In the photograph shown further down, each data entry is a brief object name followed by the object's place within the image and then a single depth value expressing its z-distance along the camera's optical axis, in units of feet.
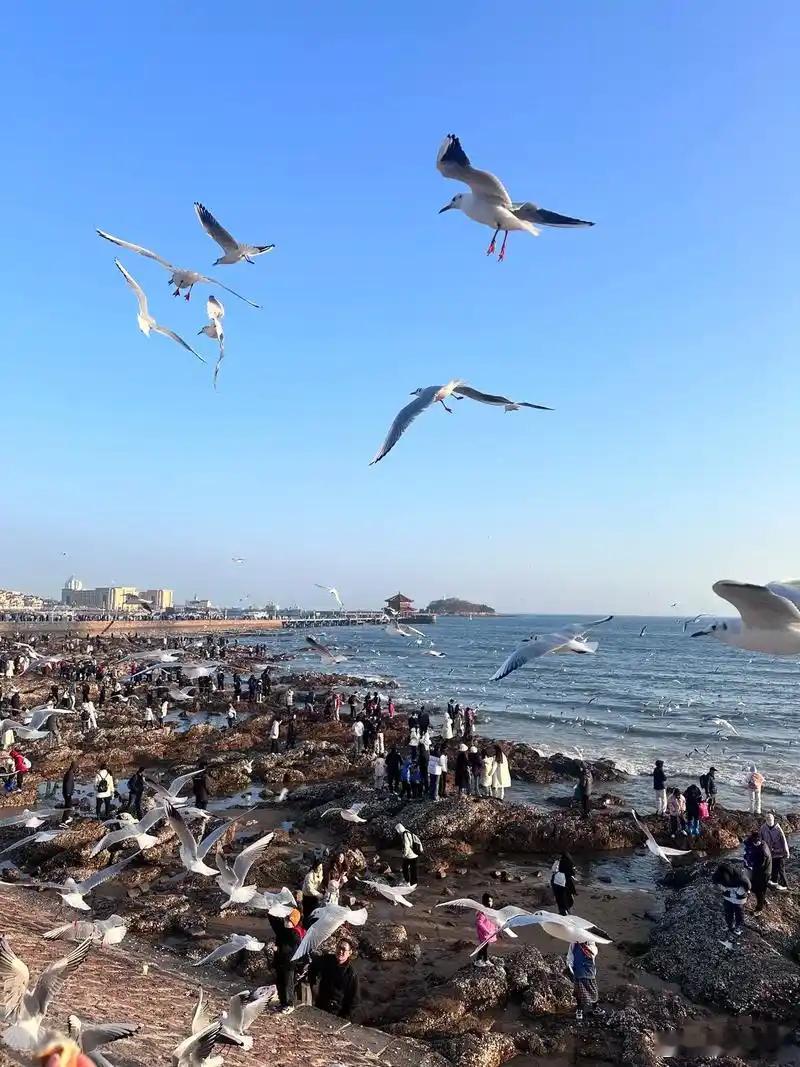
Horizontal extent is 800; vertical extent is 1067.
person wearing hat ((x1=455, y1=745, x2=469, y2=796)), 54.95
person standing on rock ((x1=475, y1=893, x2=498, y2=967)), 26.25
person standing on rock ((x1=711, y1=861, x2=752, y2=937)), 29.35
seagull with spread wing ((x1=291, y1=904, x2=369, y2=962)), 19.67
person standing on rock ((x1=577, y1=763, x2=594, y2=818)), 50.57
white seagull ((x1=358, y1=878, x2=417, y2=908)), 24.08
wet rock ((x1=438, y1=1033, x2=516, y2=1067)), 21.03
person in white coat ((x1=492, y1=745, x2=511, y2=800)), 54.70
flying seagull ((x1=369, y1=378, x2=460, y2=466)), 21.74
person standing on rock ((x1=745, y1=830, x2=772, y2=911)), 32.48
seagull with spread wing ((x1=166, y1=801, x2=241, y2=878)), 24.43
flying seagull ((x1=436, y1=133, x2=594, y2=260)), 21.25
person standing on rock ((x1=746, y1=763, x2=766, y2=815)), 53.47
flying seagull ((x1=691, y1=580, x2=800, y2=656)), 19.38
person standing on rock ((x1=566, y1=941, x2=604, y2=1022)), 24.54
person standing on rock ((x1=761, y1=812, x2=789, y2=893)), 35.65
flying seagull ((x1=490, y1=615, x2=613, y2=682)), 25.39
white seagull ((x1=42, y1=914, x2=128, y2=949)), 23.44
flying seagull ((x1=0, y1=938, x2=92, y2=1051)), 11.64
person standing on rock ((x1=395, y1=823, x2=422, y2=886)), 36.29
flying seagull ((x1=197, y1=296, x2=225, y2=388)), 34.55
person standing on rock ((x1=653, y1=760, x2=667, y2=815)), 51.80
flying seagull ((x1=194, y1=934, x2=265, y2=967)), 22.66
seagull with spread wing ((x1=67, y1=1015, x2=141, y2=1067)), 12.33
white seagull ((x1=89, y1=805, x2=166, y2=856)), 28.50
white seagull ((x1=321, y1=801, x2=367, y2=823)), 35.58
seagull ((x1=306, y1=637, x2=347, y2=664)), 51.42
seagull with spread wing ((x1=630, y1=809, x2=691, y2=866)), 30.82
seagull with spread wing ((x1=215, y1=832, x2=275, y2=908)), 22.04
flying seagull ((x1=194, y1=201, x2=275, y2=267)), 29.55
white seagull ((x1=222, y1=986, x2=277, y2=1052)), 16.01
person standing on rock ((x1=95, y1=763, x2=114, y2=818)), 46.65
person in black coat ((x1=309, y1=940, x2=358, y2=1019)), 23.08
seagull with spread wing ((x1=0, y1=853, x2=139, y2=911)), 25.65
